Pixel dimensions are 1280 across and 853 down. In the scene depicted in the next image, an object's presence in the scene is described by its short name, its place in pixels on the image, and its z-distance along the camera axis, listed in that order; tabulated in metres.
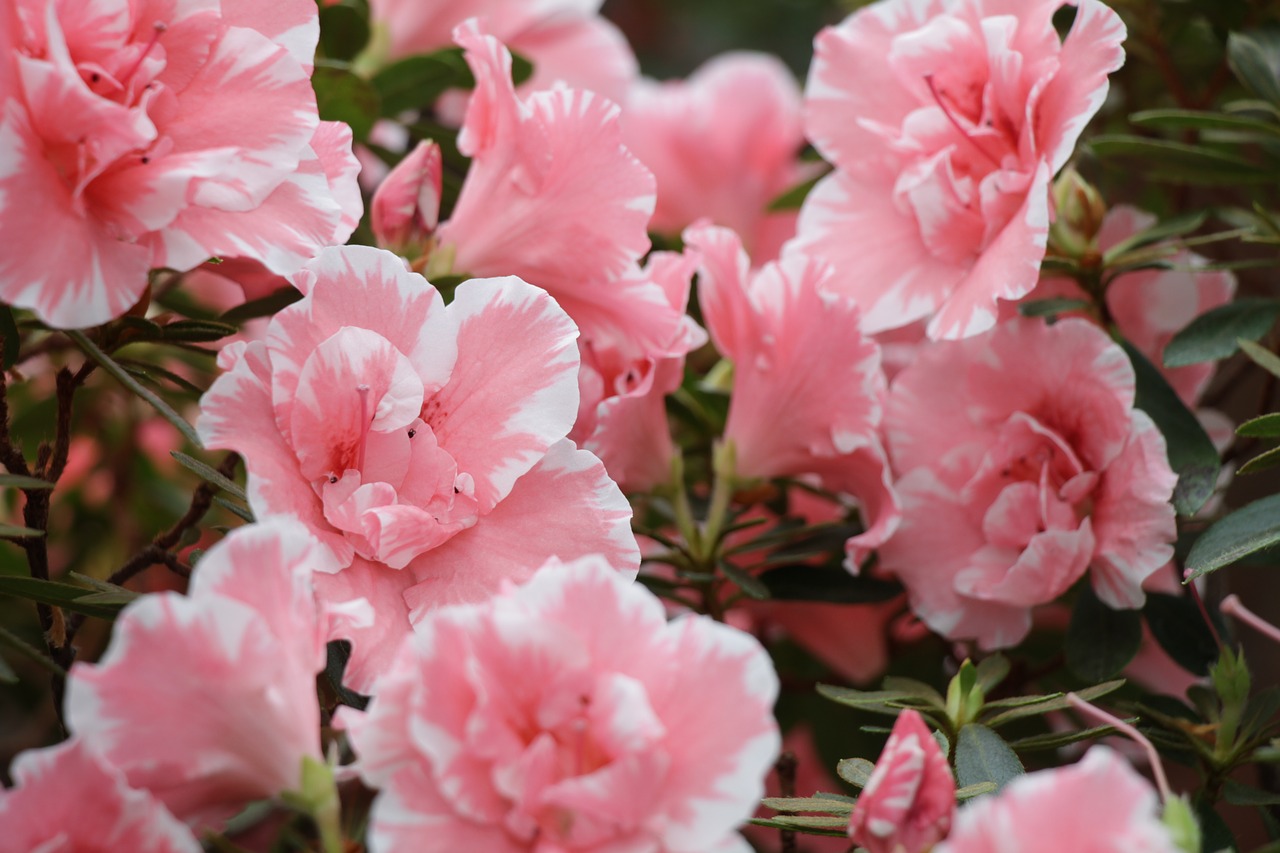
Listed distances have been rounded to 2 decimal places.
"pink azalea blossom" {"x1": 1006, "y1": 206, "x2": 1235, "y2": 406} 0.90
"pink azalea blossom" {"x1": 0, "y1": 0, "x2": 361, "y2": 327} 0.81
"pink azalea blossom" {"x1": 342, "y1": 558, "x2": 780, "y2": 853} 0.78
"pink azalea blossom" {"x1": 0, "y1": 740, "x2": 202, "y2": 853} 0.78
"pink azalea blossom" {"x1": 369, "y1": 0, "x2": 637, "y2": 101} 0.99
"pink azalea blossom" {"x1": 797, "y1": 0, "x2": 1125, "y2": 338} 0.87
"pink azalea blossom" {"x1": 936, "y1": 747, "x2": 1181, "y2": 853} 0.77
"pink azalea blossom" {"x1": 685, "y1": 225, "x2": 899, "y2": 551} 0.88
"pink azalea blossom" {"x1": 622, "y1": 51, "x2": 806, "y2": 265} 1.14
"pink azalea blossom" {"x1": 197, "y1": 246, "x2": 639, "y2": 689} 0.83
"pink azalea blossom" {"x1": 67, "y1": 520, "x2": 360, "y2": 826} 0.79
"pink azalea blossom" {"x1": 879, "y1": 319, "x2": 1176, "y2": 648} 0.87
